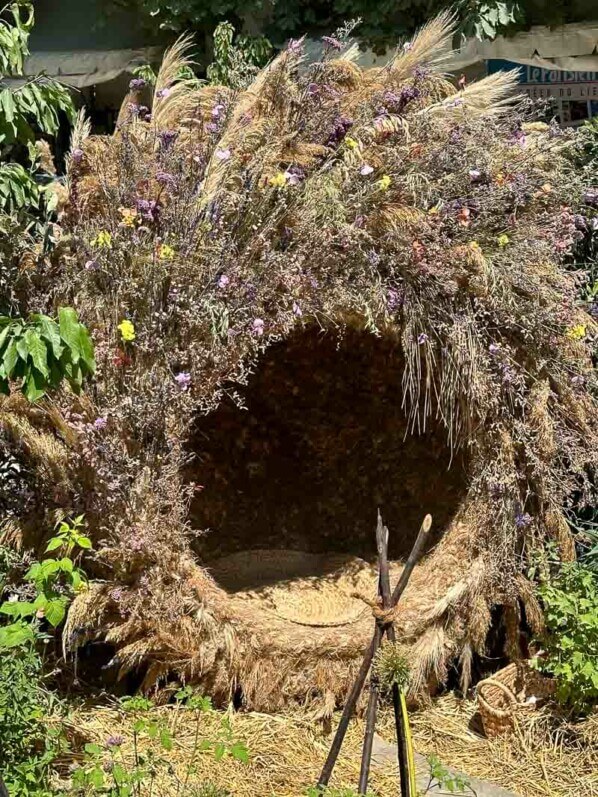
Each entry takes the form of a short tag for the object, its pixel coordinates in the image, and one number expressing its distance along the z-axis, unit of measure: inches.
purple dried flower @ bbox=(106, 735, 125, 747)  94.0
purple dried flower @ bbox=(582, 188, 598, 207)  144.6
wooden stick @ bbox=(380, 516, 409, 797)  77.4
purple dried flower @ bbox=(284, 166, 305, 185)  120.1
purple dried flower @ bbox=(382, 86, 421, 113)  128.2
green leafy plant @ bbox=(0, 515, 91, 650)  88.1
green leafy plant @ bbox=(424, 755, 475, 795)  80.9
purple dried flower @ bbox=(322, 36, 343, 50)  127.3
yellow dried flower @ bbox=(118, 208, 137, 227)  113.6
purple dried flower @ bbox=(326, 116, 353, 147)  126.0
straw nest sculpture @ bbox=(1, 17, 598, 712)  112.9
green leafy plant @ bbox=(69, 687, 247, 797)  90.6
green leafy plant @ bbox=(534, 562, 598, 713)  118.6
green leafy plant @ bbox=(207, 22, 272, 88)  135.3
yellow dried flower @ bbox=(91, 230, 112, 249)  112.9
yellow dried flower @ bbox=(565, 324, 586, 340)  131.2
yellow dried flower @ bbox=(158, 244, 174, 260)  112.5
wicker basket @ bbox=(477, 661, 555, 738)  122.8
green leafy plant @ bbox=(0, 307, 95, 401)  74.0
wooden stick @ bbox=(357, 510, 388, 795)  79.0
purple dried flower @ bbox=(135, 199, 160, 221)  114.7
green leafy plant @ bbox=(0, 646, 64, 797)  95.3
